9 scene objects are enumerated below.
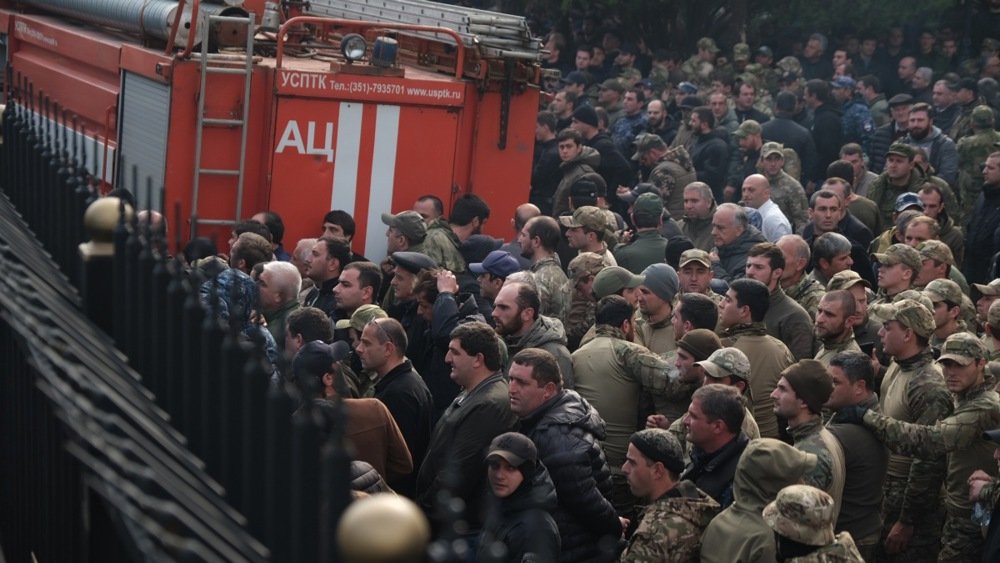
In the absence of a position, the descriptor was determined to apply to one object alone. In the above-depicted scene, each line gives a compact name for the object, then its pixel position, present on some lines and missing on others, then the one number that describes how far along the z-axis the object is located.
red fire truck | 20.17
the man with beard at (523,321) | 15.80
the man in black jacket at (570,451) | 12.39
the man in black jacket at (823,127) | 34.75
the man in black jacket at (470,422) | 12.93
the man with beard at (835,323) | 15.98
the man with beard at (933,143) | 30.22
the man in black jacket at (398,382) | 14.31
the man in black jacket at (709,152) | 31.58
